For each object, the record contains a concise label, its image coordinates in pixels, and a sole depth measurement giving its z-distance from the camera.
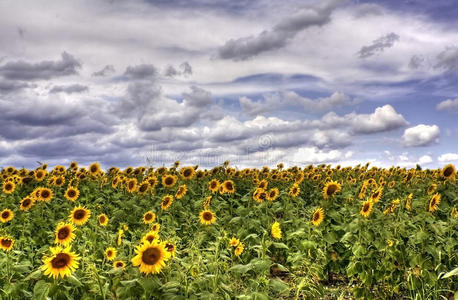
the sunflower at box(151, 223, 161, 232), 5.16
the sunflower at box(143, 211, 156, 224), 6.54
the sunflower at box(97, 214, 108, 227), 6.97
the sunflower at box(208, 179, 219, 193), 9.48
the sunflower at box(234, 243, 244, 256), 5.60
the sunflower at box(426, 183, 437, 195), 8.50
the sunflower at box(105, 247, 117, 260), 4.81
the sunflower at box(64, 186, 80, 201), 9.50
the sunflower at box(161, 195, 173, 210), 8.09
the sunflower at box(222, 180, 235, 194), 9.16
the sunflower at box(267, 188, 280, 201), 8.02
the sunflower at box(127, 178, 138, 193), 10.14
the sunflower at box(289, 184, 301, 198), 8.46
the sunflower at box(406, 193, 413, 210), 7.28
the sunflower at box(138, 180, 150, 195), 9.72
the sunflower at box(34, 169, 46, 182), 12.44
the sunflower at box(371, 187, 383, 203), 6.56
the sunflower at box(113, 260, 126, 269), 4.03
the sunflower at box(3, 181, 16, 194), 10.67
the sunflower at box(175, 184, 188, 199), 9.27
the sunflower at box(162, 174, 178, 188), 10.33
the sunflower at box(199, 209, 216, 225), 6.99
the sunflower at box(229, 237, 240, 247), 5.52
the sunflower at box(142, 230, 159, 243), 4.02
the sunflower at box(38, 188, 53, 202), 9.37
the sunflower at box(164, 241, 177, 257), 3.72
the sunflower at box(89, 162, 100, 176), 13.43
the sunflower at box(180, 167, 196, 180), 11.45
